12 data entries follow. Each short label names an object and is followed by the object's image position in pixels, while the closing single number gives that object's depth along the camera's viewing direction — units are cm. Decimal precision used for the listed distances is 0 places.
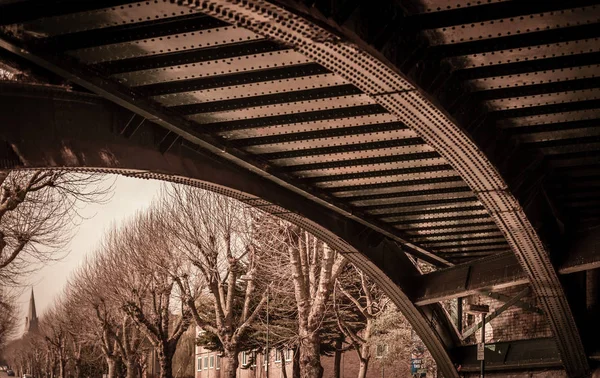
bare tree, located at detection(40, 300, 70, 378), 9033
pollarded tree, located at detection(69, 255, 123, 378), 6341
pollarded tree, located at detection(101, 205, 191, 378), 4762
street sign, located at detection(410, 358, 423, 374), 4029
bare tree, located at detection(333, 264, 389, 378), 4069
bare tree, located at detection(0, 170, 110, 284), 2789
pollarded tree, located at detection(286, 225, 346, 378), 3156
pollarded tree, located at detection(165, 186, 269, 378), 3969
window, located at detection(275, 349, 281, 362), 6051
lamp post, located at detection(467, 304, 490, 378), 2066
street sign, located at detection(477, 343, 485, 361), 2062
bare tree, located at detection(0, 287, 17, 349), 5588
